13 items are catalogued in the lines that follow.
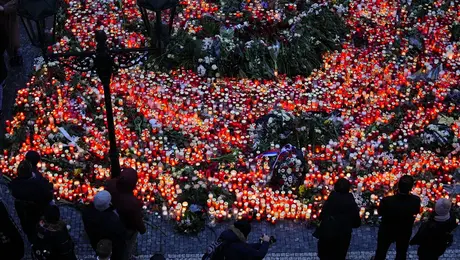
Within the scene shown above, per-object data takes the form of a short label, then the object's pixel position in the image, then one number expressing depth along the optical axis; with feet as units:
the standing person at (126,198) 26.45
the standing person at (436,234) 25.44
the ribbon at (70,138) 34.58
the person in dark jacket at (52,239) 24.76
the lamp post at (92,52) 23.34
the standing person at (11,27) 37.60
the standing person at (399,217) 26.08
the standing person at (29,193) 26.91
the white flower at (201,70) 39.40
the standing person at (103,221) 25.12
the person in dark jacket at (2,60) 35.78
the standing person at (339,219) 26.32
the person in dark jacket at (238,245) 24.16
